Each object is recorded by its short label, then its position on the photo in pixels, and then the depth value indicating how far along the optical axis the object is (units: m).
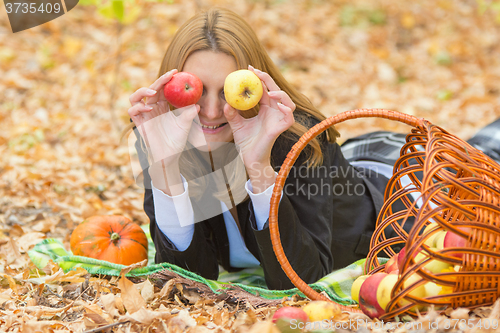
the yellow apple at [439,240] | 3.17
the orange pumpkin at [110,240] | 3.52
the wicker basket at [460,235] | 3.10
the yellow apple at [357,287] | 3.22
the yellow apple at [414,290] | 3.13
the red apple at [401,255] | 3.16
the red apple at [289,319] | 3.13
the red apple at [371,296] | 3.16
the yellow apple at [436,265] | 3.14
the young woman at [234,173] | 3.35
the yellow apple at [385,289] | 3.14
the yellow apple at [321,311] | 3.17
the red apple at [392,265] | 3.20
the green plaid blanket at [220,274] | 3.39
